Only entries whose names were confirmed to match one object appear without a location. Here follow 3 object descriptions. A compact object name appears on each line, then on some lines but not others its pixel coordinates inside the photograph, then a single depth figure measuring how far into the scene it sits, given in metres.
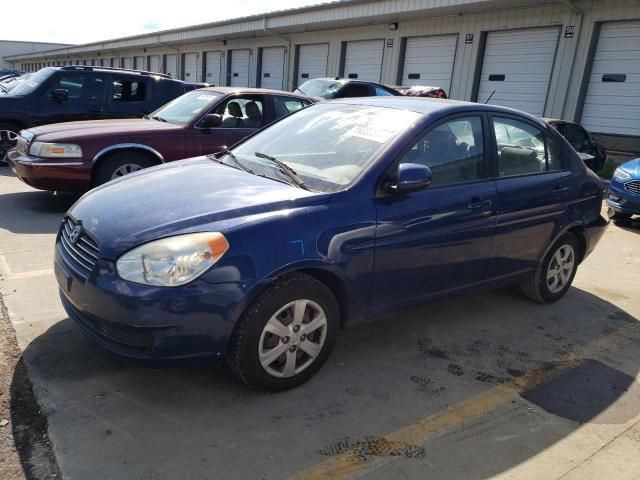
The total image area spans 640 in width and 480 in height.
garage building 13.07
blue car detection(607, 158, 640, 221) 8.07
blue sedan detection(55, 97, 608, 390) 2.69
